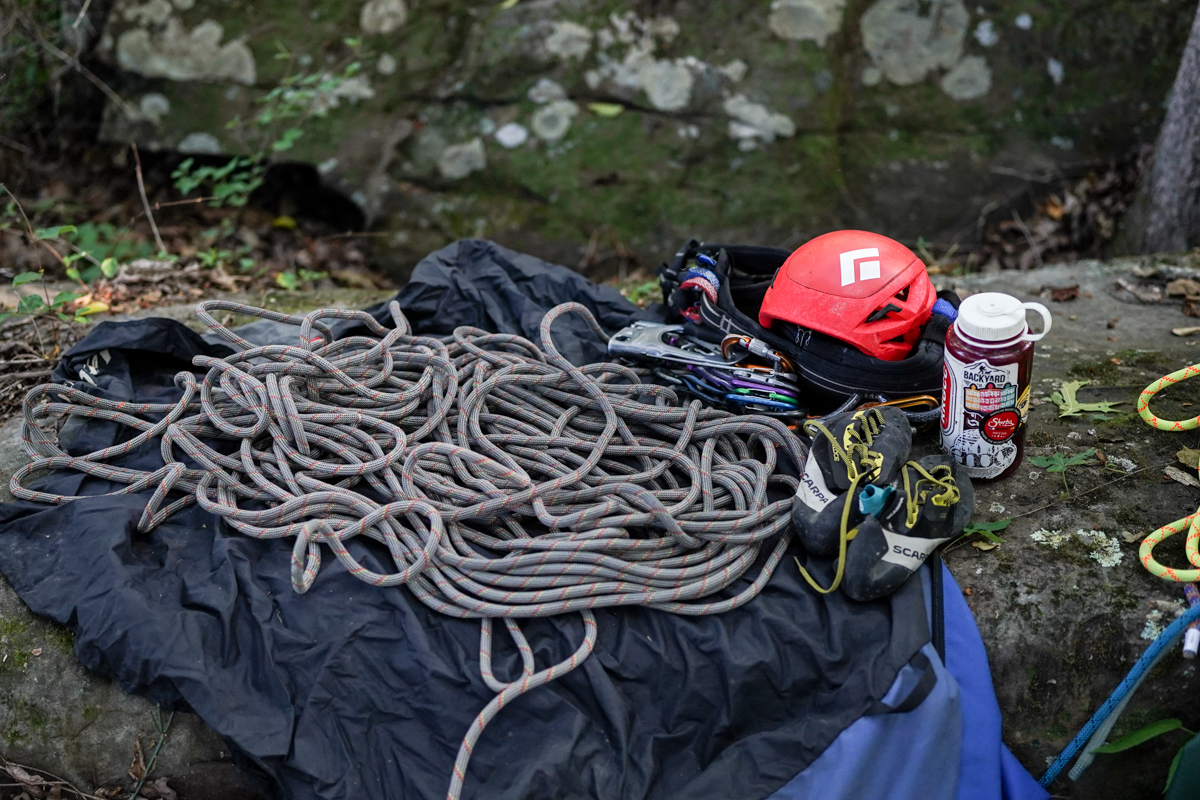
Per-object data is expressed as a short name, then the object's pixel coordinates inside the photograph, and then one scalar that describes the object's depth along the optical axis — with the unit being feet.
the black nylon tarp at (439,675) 6.10
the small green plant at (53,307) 9.95
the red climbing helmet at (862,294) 7.69
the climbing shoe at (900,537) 6.36
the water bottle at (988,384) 6.63
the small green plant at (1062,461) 7.64
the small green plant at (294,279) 13.46
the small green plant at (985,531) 7.06
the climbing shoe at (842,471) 6.51
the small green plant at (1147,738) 6.33
